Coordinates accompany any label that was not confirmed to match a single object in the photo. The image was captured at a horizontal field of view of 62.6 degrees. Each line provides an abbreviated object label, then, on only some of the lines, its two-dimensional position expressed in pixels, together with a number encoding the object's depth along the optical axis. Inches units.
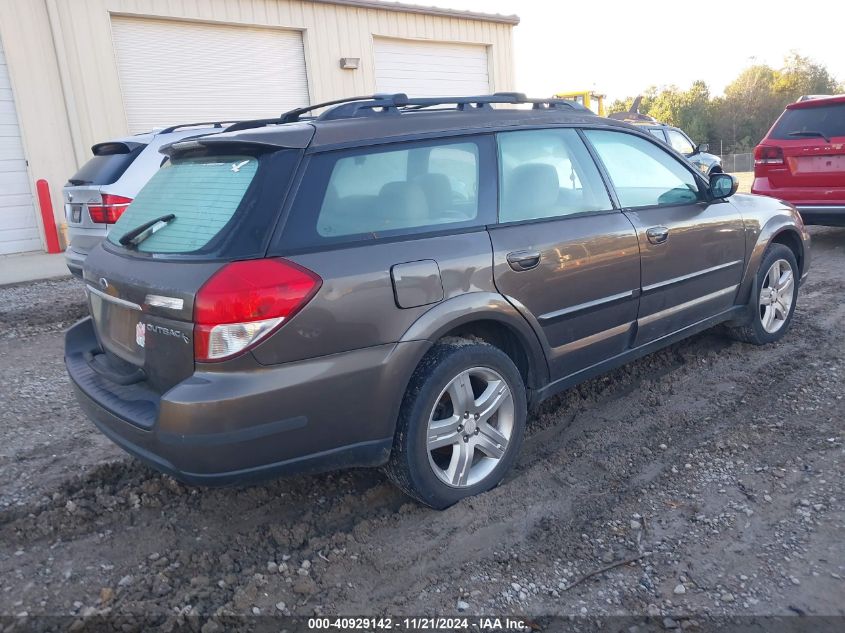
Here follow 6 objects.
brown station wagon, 101.4
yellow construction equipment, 750.5
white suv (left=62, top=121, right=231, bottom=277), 248.4
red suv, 303.9
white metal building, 429.4
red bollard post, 434.3
